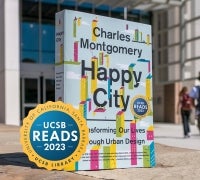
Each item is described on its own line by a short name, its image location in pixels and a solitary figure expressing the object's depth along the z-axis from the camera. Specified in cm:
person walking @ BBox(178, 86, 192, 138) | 1485
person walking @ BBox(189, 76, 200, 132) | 1411
